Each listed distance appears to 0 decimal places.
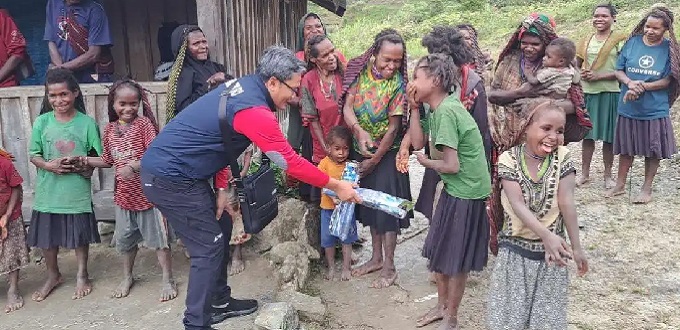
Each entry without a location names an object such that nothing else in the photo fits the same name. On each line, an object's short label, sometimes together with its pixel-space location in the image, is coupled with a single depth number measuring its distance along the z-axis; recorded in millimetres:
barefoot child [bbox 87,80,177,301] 4133
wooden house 4719
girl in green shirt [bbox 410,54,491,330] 3328
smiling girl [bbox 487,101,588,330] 2854
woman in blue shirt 5570
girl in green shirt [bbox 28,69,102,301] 4223
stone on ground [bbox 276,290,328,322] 3899
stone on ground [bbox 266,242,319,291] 4230
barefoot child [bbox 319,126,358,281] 4316
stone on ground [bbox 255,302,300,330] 3490
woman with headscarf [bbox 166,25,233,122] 4301
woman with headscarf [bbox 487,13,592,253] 3979
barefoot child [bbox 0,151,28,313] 4168
